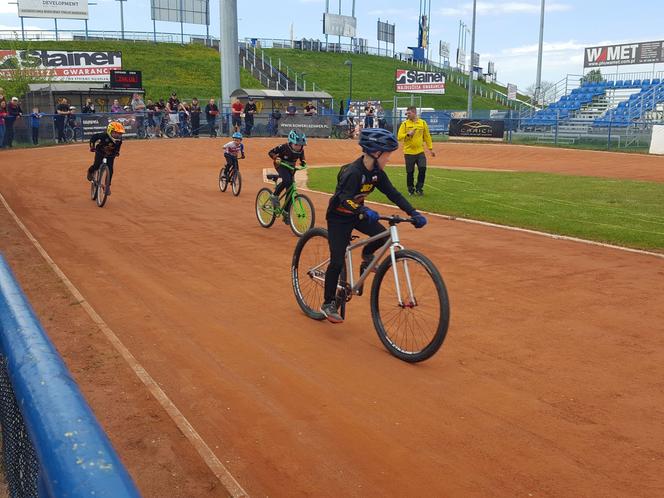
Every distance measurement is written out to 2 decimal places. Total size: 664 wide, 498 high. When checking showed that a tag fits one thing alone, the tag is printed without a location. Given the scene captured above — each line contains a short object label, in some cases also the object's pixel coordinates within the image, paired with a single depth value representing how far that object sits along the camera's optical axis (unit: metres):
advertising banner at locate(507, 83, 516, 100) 51.21
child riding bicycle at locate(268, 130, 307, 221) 11.13
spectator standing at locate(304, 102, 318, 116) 38.96
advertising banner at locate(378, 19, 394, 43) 103.38
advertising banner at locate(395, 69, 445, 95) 53.75
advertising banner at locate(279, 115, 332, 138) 38.19
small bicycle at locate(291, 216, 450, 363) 5.27
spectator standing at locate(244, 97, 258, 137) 36.25
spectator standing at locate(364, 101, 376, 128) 37.59
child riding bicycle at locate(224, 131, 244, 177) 15.84
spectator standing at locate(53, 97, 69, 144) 30.66
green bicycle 11.02
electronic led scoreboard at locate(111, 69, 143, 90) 38.06
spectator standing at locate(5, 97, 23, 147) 28.67
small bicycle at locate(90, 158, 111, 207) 14.38
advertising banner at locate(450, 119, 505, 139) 38.09
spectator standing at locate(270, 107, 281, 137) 37.22
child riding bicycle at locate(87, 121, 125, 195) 14.07
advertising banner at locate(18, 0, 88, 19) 70.75
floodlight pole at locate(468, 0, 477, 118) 50.38
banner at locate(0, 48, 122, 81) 52.84
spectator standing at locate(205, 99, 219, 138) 35.66
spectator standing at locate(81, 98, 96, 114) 32.13
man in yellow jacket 15.33
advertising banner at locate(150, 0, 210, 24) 82.94
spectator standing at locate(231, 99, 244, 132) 36.19
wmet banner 46.98
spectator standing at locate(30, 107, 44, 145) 29.63
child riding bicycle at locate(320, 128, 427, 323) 5.68
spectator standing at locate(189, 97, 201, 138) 35.62
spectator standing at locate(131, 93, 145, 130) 33.78
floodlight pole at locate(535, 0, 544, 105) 47.38
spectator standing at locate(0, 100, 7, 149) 28.17
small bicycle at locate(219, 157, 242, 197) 16.33
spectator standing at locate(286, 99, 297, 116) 38.28
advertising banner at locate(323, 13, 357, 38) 90.56
